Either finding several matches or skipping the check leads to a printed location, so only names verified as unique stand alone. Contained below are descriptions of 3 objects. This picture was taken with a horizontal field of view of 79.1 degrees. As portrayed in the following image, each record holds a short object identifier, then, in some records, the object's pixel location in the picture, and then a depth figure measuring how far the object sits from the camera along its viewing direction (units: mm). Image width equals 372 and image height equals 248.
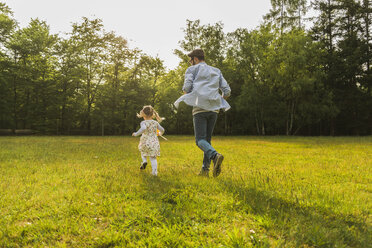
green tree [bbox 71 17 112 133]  31156
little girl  5168
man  4578
